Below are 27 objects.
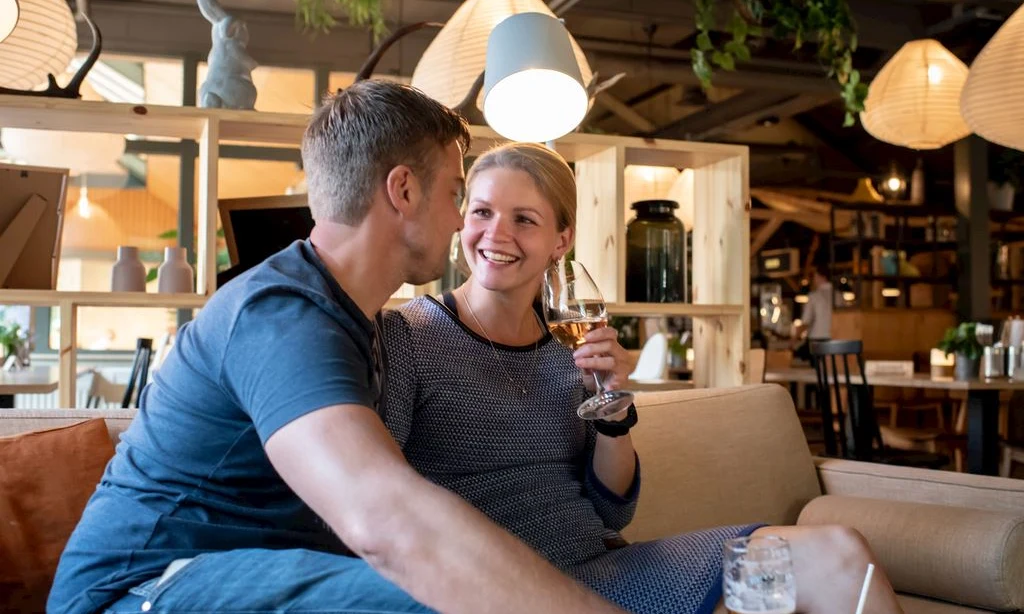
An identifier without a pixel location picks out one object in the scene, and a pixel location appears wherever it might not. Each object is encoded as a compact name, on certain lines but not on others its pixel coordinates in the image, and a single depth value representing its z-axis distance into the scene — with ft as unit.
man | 3.33
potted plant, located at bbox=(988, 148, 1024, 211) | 30.58
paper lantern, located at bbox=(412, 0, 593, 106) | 10.89
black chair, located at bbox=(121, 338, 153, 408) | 16.44
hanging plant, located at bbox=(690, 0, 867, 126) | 13.75
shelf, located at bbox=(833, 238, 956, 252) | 36.91
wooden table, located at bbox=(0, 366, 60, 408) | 13.89
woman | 5.65
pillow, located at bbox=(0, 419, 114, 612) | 5.80
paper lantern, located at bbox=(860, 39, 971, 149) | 16.11
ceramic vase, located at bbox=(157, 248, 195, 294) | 9.14
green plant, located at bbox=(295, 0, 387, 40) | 13.07
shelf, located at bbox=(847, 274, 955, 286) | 36.53
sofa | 6.67
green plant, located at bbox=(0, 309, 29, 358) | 20.17
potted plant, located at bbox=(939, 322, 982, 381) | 16.02
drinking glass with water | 3.34
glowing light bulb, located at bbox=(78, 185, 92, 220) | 28.37
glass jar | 10.36
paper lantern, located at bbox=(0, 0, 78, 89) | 10.33
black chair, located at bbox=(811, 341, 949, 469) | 15.11
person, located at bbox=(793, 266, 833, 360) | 32.65
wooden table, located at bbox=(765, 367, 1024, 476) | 14.58
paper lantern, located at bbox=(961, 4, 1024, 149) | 12.94
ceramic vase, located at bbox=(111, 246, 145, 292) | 9.10
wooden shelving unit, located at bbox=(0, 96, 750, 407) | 8.83
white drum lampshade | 7.78
